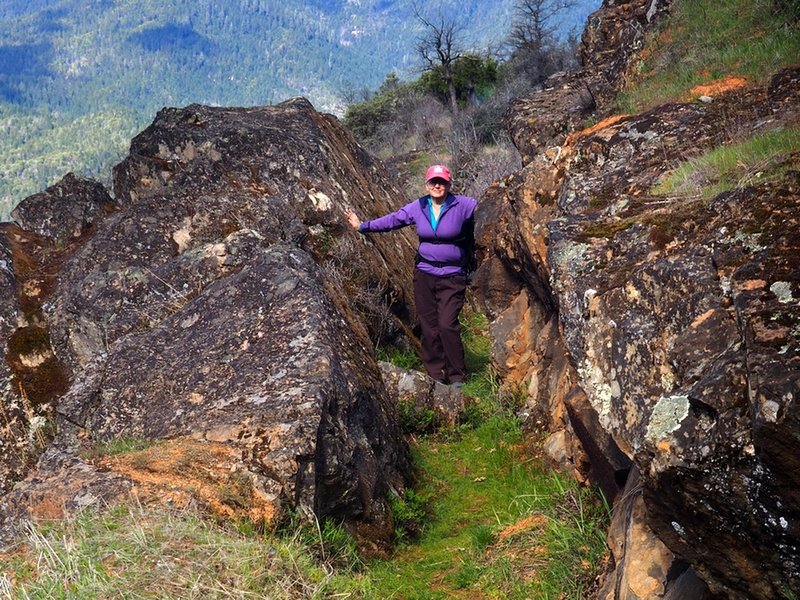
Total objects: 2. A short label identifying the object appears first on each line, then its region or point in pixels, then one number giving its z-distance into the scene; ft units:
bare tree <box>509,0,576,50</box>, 142.82
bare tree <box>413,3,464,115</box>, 136.56
